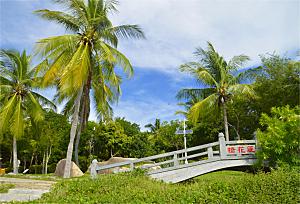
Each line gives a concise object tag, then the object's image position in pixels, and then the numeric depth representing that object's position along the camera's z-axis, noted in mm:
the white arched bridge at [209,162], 8076
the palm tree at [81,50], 9484
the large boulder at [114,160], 16011
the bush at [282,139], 7133
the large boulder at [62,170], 11905
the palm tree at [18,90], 13266
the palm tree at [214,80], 12335
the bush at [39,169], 23449
